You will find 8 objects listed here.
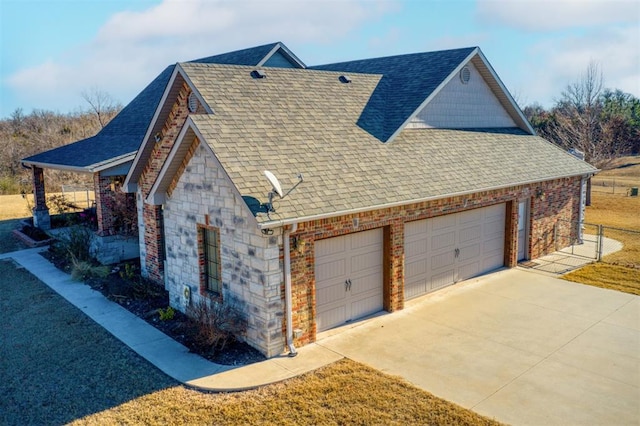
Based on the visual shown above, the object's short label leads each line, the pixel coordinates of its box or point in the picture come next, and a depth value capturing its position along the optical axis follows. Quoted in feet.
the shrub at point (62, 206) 75.00
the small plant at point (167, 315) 39.52
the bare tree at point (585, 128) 108.17
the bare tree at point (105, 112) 160.08
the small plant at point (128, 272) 49.57
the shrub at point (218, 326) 32.83
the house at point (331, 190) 32.63
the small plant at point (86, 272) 50.39
